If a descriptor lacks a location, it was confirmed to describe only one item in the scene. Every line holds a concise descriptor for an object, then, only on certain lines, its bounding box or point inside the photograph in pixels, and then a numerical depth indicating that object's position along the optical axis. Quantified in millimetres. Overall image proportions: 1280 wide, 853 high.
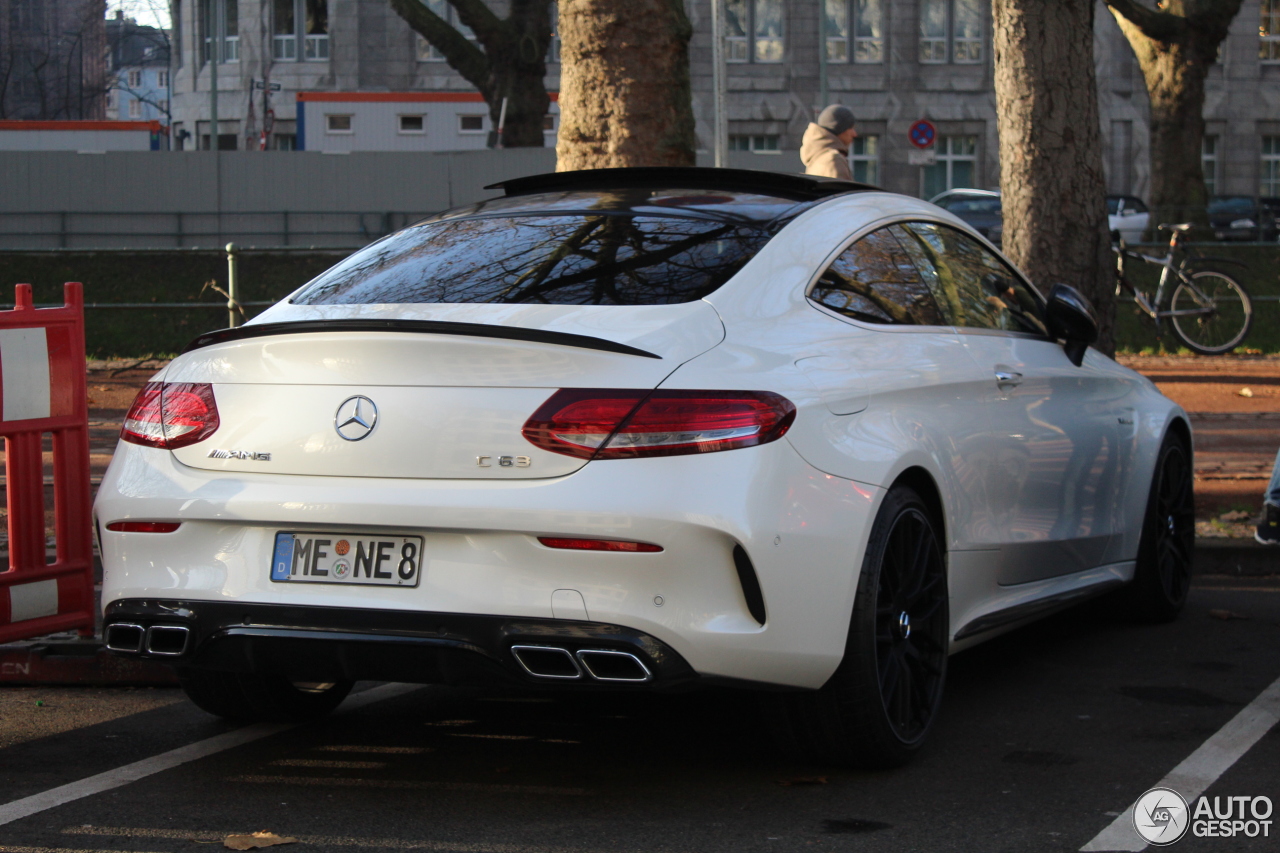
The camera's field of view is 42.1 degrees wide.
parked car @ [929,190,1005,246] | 37000
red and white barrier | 5258
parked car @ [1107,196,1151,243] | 35356
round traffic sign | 34656
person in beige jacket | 9328
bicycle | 16203
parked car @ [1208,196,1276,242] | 34538
